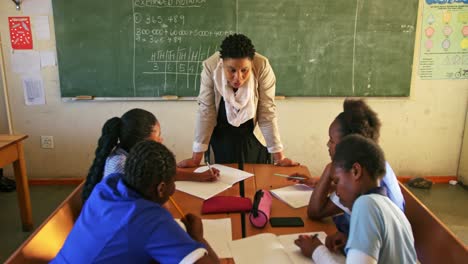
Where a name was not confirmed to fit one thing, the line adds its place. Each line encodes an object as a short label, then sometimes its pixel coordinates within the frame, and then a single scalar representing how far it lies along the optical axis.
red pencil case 1.55
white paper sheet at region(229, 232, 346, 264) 1.22
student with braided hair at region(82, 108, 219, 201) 1.56
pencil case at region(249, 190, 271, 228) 1.44
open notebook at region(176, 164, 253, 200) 1.74
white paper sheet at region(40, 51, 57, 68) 3.52
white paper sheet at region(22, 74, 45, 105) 3.60
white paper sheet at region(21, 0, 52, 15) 3.42
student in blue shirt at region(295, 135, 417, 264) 1.01
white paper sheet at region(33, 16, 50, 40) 3.45
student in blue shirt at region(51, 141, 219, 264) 1.05
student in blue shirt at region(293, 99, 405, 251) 1.44
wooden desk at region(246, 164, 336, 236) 1.43
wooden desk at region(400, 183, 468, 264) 1.21
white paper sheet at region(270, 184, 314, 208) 1.66
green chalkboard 3.41
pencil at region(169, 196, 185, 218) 1.54
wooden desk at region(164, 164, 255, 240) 1.45
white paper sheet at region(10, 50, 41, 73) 3.54
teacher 2.04
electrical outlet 3.74
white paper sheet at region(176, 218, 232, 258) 1.27
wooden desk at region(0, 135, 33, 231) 2.69
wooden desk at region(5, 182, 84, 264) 1.16
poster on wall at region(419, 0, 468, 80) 3.52
